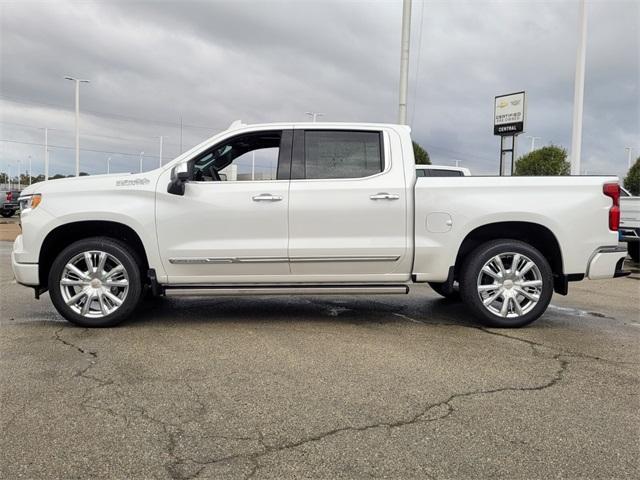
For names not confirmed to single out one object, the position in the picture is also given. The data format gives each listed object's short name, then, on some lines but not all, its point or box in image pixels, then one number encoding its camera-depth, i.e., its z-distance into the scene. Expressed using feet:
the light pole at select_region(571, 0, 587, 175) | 47.73
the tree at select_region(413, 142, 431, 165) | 129.72
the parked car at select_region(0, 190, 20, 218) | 98.27
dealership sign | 69.82
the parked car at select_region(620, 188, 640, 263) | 37.78
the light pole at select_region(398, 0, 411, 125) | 42.29
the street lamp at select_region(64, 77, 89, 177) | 127.90
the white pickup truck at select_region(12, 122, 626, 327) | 17.40
